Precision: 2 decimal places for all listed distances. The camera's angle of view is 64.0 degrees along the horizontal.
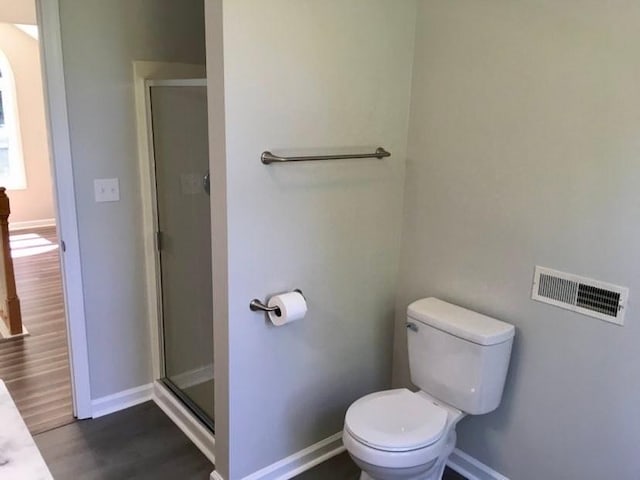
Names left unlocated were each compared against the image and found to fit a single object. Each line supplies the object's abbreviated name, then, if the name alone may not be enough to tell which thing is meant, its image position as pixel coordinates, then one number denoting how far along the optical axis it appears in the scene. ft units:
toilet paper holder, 6.35
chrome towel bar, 6.03
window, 19.98
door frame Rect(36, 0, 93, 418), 7.17
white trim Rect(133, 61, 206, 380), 8.13
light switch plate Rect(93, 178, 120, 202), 7.99
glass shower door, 7.56
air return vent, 5.60
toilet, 5.85
